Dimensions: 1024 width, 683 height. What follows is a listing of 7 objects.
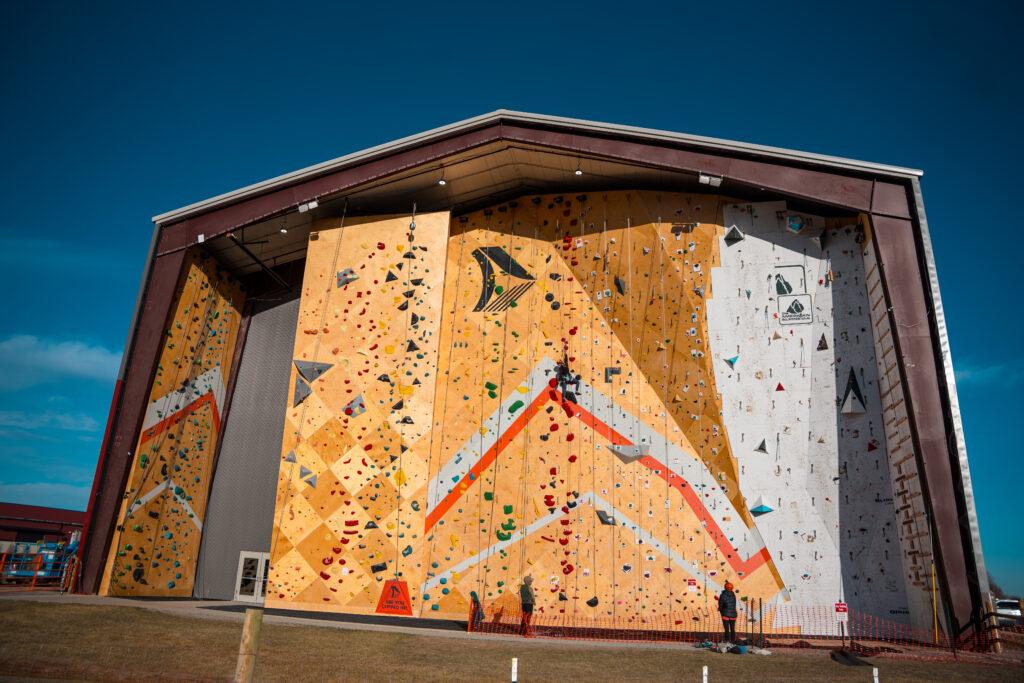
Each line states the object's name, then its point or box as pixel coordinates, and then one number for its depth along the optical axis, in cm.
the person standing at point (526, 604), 1377
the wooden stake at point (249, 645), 596
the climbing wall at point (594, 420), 1442
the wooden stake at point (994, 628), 1191
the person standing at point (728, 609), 1291
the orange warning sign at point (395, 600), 1505
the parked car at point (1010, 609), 1723
